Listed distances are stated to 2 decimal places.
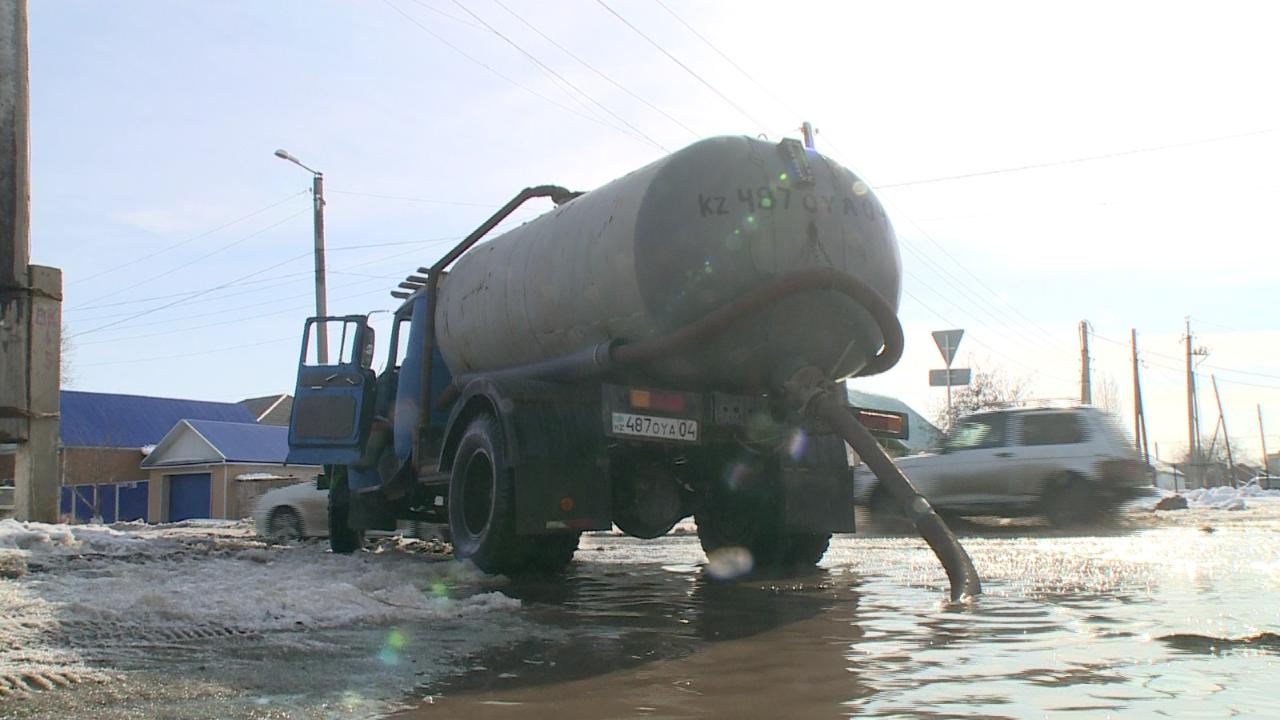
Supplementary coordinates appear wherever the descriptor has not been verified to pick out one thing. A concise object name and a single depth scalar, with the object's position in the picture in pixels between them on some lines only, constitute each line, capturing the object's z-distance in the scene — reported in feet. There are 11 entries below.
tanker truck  23.39
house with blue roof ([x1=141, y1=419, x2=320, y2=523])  130.82
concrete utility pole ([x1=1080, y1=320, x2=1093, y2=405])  148.36
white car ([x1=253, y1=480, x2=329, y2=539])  47.39
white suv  46.19
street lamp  88.17
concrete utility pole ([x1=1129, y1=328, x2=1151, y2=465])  162.36
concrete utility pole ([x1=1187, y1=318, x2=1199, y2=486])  196.34
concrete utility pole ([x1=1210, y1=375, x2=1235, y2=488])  215.22
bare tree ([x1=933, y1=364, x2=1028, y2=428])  156.66
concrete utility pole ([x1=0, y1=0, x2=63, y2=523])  35.06
